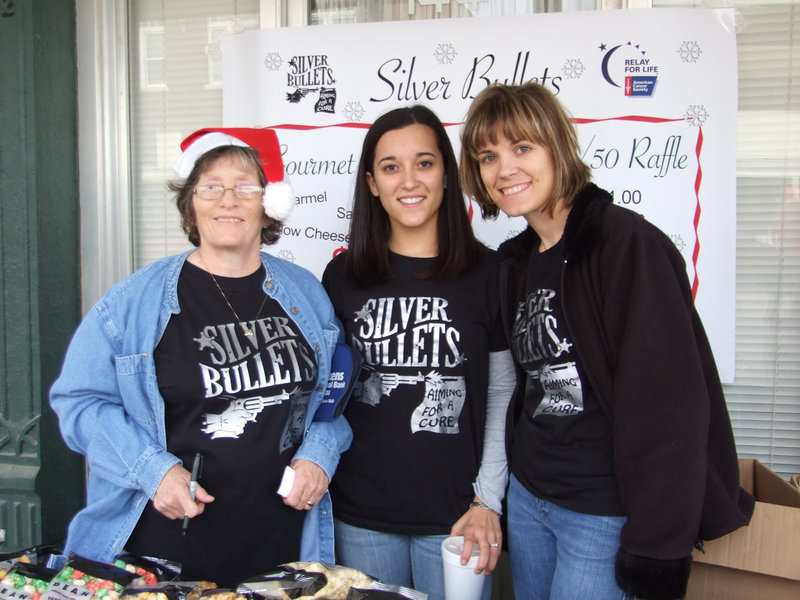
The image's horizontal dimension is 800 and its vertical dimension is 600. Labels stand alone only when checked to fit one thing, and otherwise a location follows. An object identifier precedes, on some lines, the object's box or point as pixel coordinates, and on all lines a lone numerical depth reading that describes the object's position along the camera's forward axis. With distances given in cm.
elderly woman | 151
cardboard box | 157
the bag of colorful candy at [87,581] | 117
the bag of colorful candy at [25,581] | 118
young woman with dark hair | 175
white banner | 260
